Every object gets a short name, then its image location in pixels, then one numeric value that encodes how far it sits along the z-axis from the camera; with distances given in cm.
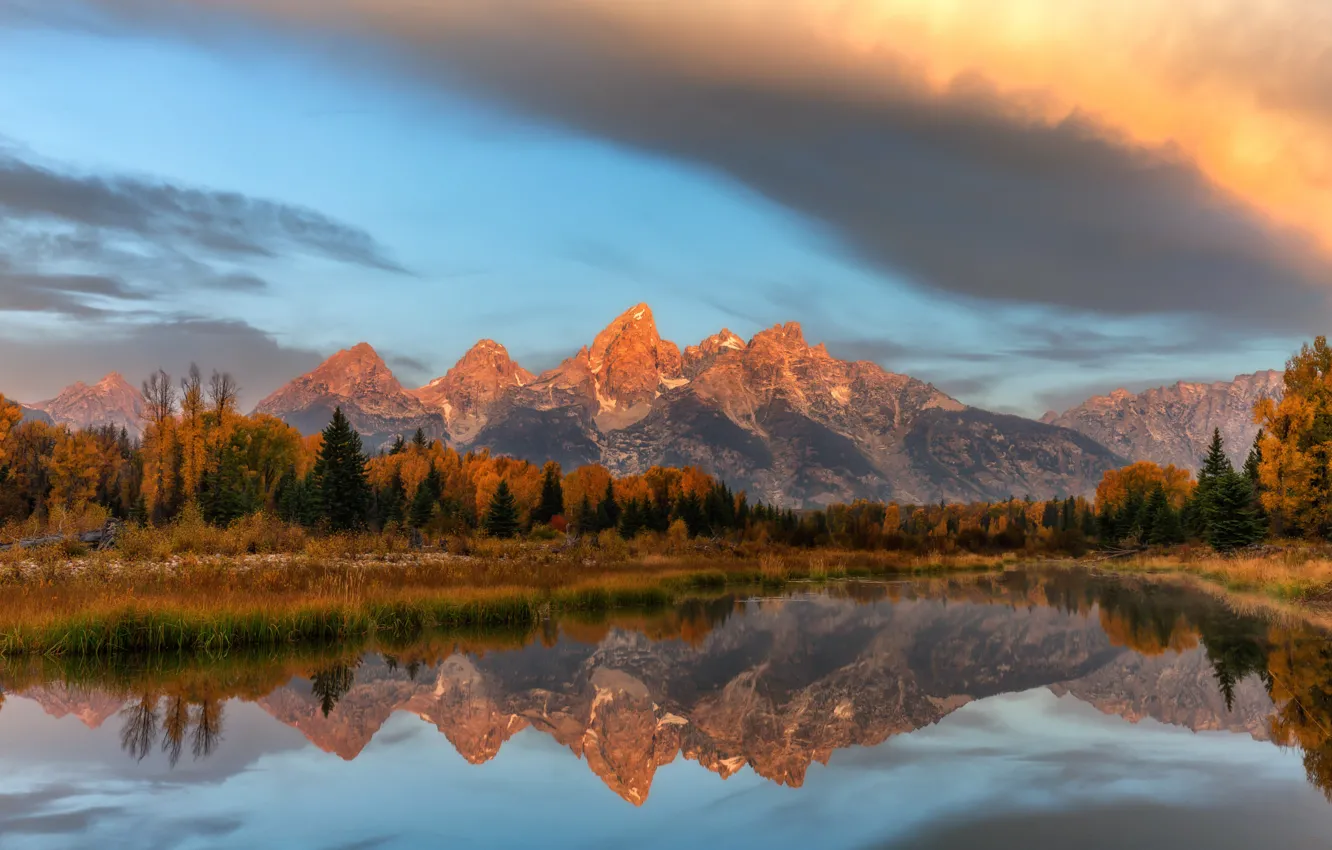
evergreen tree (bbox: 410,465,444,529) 9125
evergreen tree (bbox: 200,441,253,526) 7862
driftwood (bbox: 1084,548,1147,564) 9220
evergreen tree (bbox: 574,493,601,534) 11115
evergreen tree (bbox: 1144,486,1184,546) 9175
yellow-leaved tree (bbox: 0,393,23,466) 8566
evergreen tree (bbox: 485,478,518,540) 8644
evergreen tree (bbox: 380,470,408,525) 10088
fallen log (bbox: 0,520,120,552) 3475
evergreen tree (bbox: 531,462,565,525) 12162
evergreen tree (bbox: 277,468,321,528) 8159
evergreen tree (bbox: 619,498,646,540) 9300
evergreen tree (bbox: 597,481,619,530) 11430
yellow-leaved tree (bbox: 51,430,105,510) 10319
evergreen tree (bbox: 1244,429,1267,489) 7327
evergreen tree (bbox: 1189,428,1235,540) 7669
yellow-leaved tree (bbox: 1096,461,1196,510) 14638
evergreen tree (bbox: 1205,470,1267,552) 6512
